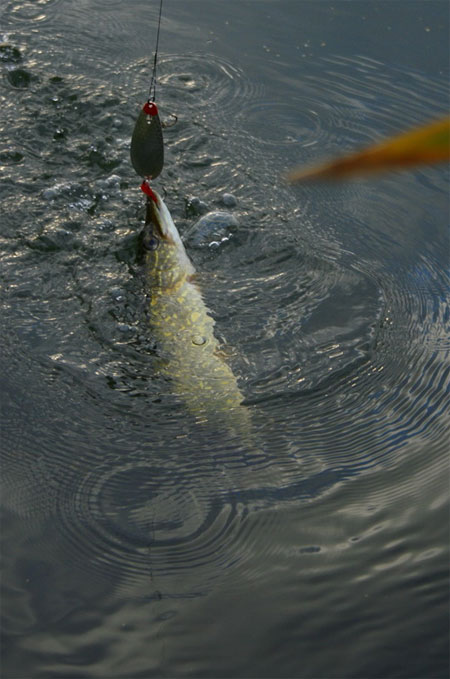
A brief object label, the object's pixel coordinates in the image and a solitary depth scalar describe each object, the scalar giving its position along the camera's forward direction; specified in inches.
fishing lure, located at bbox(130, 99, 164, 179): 130.3
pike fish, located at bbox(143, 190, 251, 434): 129.6
